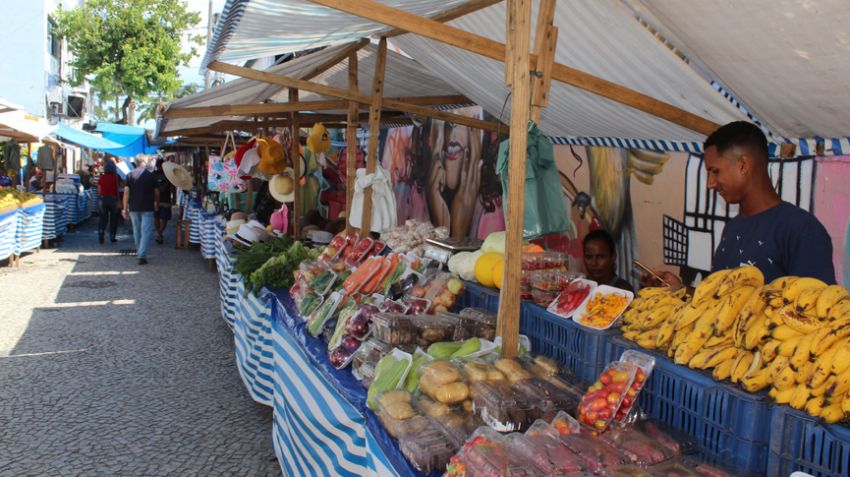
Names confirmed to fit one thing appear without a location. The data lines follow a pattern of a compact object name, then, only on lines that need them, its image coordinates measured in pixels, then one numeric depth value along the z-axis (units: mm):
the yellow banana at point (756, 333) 1977
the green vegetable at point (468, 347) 2959
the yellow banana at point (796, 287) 1951
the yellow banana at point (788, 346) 1845
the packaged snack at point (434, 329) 3299
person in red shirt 15445
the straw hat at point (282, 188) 8836
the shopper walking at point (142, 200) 12422
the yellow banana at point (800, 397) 1752
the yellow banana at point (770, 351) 1909
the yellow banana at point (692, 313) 2240
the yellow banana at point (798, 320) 1859
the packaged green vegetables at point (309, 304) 4340
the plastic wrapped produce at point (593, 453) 1918
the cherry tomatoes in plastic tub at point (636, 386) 2195
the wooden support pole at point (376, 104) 5880
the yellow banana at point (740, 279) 2176
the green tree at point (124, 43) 30234
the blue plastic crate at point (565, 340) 2623
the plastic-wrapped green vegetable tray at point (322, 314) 3917
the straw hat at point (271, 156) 8727
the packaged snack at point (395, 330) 3277
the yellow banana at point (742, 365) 1979
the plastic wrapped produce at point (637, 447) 1957
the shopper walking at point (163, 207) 15612
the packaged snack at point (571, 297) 2912
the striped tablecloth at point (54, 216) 14859
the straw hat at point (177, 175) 13786
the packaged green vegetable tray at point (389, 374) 2686
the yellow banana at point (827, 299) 1838
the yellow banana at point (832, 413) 1665
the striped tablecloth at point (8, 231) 11180
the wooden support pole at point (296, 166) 8078
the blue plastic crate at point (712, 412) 1886
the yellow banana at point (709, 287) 2250
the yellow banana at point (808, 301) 1881
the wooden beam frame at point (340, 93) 5455
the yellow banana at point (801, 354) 1787
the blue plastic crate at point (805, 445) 1636
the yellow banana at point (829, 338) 1774
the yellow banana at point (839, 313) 1795
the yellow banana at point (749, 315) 2045
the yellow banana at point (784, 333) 1915
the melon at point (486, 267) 3609
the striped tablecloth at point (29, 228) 12159
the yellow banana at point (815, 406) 1703
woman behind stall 4469
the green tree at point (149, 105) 46594
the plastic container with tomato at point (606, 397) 2176
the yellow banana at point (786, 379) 1797
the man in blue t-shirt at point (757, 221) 2539
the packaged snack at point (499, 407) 2314
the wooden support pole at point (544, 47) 2969
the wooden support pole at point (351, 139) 6266
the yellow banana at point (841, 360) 1699
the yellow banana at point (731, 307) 2111
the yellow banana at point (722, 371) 2014
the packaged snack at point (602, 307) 2670
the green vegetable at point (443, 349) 2988
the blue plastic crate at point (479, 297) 3566
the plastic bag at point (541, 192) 3490
